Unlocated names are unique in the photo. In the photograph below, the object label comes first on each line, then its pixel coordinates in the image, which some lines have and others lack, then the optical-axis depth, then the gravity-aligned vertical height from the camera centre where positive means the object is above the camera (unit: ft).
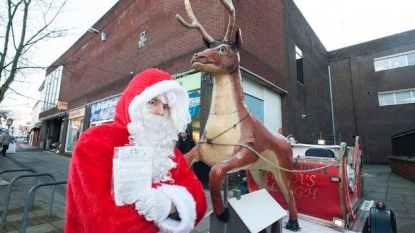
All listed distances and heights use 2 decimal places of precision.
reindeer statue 6.89 +0.67
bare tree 23.67 +10.26
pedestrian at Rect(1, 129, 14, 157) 46.48 +0.20
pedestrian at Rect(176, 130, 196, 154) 18.38 +0.11
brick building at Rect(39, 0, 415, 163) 27.37 +13.89
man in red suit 3.67 -0.51
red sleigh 9.56 -1.97
